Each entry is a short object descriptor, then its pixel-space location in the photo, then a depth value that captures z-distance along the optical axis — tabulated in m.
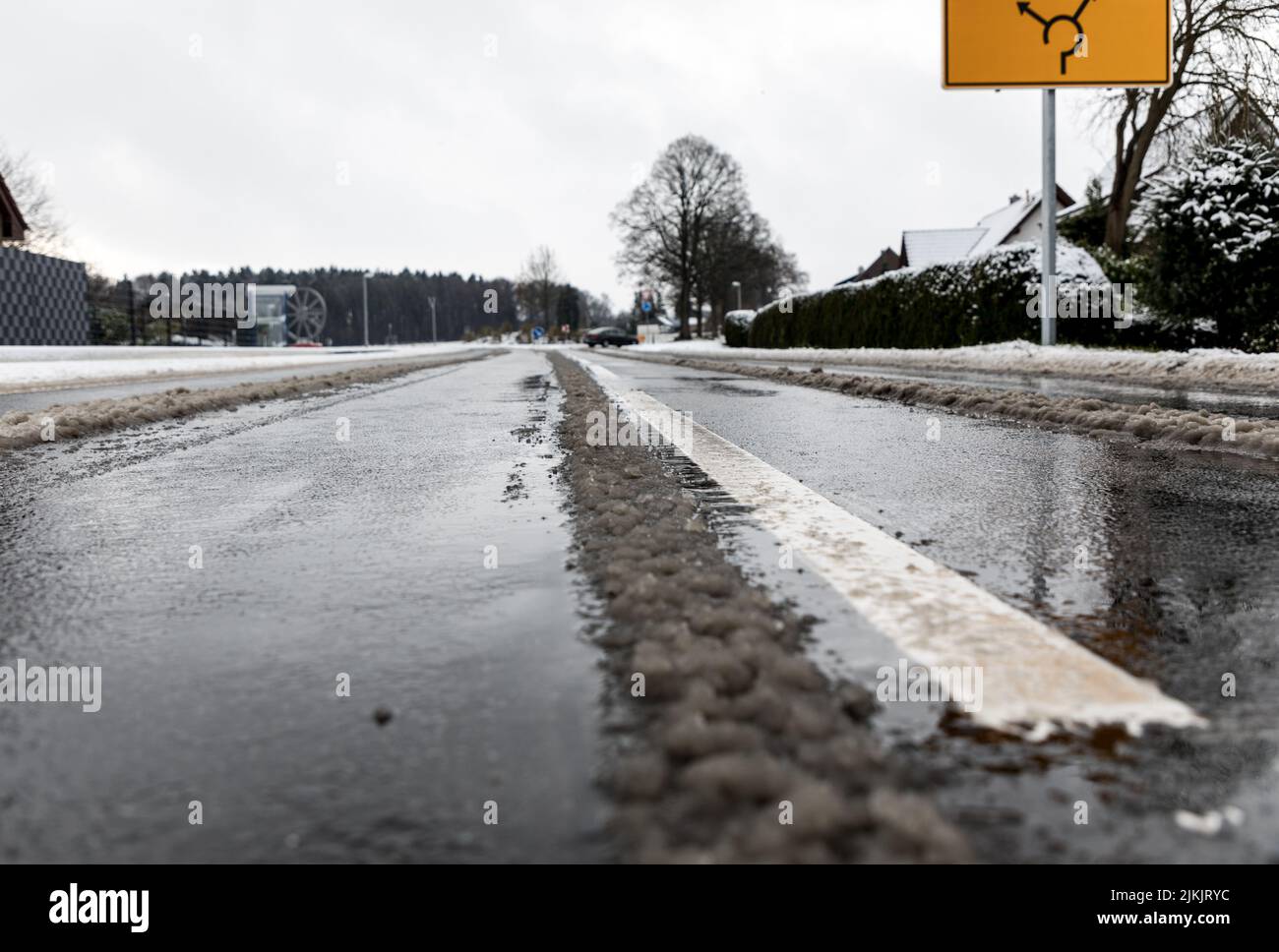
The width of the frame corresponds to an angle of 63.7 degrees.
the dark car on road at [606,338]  76.56
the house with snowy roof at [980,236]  56.41
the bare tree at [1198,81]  25.66
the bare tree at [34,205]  62.22
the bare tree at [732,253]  61.88
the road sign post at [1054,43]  13.81
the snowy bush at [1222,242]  14.65
